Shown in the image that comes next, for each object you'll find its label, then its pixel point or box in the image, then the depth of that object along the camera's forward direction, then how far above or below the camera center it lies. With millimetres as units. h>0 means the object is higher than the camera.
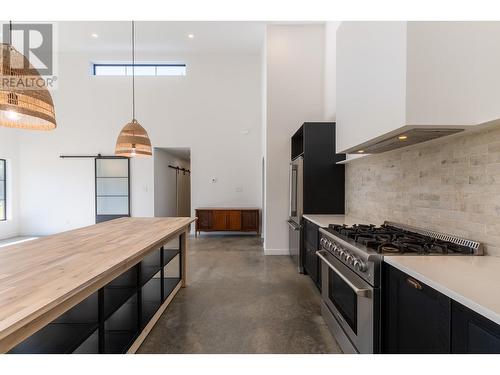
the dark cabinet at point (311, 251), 2984 -867
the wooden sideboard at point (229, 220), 6539 -888
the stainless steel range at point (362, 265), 1552 -567
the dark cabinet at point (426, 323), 940 -604
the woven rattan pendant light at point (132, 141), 3232 +566
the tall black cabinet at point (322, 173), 3740 +188
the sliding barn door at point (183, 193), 9250 -316
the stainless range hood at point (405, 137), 1554 +348
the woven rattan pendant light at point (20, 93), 1559 +584
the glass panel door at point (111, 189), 6906 -110
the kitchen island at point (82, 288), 993 -464
